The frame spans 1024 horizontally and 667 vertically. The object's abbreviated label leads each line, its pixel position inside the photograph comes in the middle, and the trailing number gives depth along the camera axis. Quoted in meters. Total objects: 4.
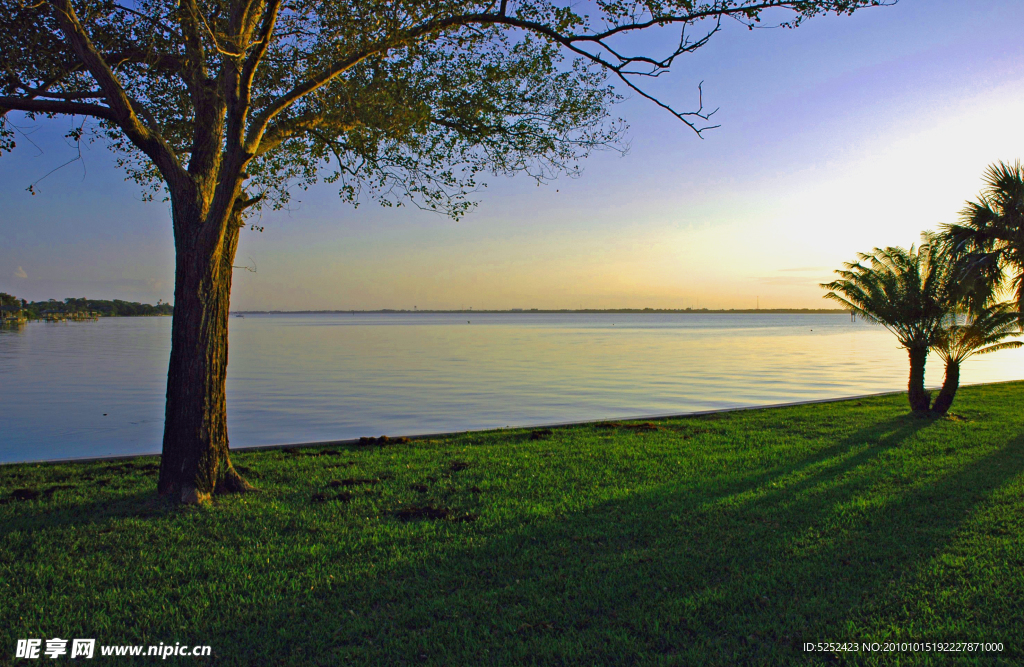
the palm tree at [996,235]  13.84
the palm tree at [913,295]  13.80
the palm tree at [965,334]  13.77
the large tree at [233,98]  6.61
